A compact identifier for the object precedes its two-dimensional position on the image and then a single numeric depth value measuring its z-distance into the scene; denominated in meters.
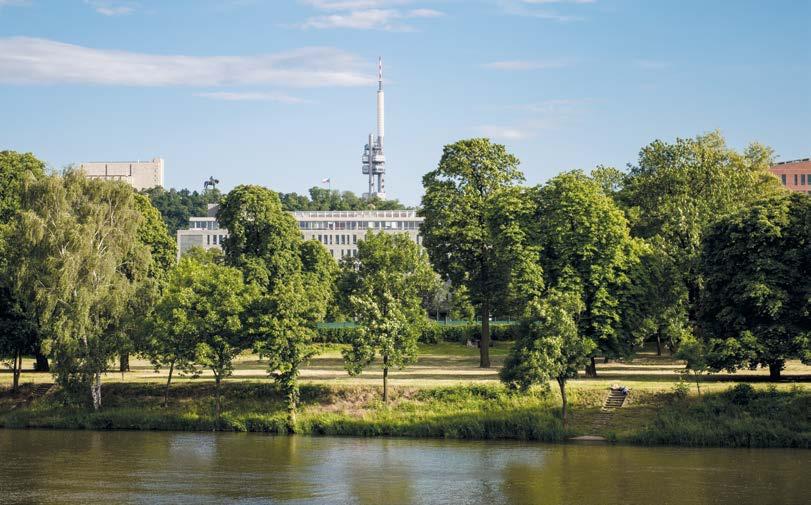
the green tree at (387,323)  79.38
